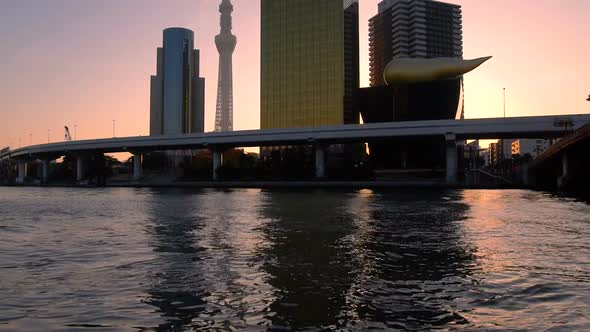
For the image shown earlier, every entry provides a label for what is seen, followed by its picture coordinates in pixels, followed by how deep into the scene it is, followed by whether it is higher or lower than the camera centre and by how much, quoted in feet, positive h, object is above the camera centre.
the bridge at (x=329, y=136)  258.78 +22.18
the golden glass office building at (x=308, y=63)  556.92 +121.78
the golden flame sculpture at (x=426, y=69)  375.04 +76.11
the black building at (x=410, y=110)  392.88 +49.14
